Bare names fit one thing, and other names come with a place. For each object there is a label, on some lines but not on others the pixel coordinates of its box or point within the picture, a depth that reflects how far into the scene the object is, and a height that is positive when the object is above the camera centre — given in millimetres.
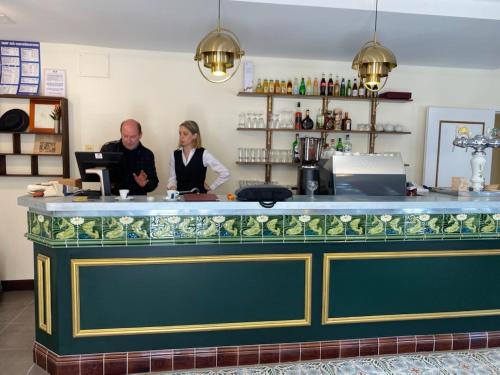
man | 3479 -171
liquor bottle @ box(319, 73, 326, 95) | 4504 +726
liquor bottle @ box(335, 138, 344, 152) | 4531 +60
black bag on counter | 2445 -278
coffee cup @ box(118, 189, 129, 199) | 2476 -306
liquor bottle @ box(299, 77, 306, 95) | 4507 +715
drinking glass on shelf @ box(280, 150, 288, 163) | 4477 -72
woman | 3758 -171
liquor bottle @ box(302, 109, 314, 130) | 4451 +296
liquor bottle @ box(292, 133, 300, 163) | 4473 -6
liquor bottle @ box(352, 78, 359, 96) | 4516 +727
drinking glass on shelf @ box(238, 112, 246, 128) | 4449 +333
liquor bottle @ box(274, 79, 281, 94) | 4418 +697
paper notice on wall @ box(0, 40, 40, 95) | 4102 +781
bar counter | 2402 -833
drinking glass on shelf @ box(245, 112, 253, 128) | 4409 +321
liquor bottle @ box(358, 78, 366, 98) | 4516 +698
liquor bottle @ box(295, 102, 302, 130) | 4453 +338
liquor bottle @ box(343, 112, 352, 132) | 4527 +314
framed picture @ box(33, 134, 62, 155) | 4145 -8
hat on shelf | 4023 +217
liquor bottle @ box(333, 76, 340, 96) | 4535 +711
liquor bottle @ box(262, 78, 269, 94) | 4393 +701
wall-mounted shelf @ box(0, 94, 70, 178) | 4059 +11
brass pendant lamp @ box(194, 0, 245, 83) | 2619 +643
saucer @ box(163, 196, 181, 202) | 2432 -327
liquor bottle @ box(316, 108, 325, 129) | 4500 +337
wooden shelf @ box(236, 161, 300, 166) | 4387 -150
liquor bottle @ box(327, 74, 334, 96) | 4512 +717
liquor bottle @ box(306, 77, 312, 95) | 4527 +725
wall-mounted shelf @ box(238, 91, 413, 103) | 4363 +607
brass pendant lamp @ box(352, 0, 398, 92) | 2877 +659
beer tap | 3127 +33
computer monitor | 2582 -138
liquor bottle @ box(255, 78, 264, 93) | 4398 +678
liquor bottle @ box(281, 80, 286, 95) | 4436 +690
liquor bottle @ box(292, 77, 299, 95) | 4512 +733
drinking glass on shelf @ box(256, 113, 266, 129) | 4401 +292
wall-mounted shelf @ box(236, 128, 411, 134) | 4406 +223
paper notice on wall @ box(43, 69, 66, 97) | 4184 +645
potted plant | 4078 +270
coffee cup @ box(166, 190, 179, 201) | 2476 -304
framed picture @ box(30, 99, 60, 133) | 4105 +294
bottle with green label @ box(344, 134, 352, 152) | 4594 +122
